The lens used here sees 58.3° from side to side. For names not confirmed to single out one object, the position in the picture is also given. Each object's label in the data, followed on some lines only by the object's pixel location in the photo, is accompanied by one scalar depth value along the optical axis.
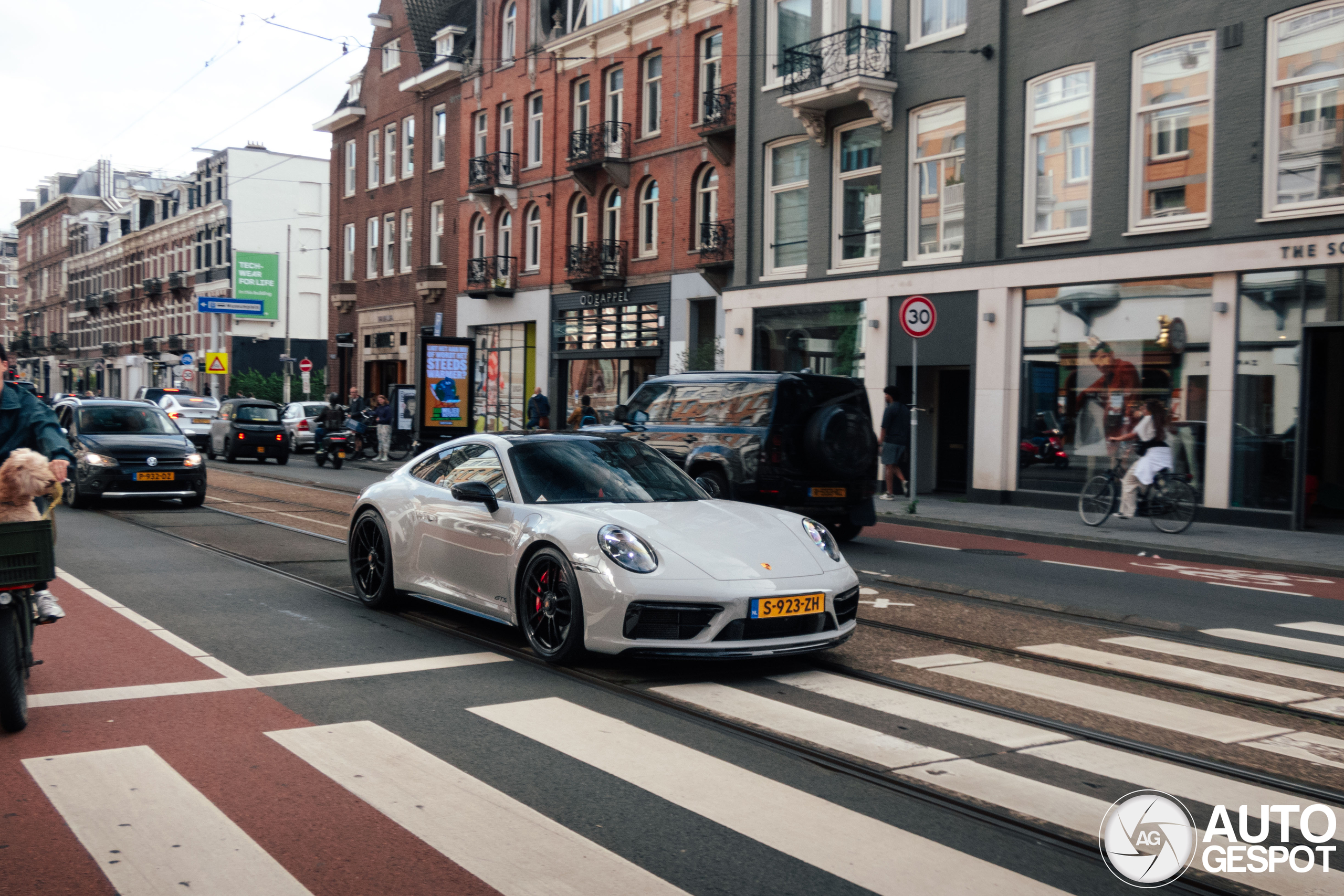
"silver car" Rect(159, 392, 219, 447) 34.94
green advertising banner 53.97
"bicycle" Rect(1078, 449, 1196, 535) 15.63
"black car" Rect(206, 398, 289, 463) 30.08
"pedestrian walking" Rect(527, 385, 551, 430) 30.69
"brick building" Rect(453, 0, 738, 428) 29.53
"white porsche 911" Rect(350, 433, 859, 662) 6.30
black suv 13.20
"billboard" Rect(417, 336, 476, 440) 29.77
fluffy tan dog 5.17
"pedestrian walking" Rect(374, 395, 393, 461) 33.03
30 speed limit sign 17.73
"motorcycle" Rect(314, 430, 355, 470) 29.17
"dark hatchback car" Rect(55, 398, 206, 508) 16.73
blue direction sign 52.34
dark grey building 16.81
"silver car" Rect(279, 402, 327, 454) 35.69
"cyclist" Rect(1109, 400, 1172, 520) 15.92
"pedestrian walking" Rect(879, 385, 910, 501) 20.05
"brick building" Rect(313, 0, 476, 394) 41.56
